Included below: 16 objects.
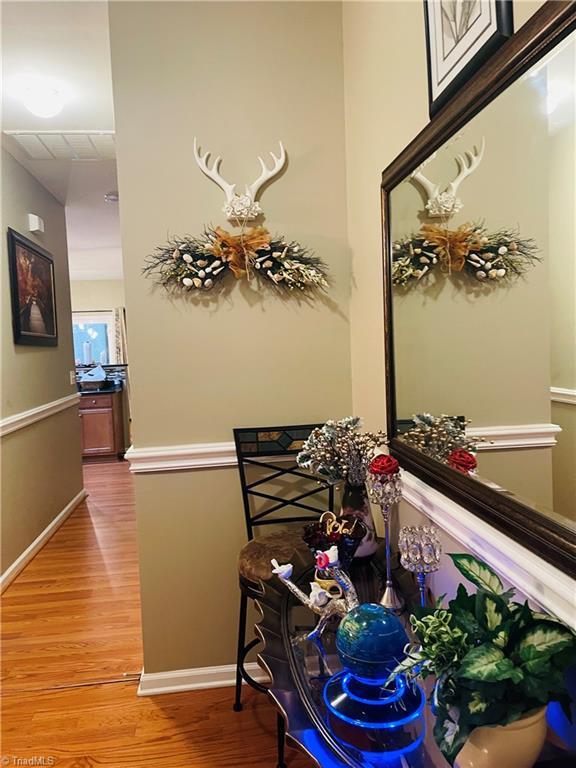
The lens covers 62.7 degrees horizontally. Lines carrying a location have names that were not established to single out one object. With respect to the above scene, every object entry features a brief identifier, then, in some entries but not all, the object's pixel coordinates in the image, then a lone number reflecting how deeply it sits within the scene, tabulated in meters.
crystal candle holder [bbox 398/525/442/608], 1.03
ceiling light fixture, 2.55
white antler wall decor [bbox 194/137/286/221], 1.92
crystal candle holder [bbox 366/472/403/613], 1.15
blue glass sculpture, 0.80
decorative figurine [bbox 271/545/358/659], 1.04
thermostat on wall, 3.61
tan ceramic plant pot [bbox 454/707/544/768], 0.62
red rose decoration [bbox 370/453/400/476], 1.18
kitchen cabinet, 6.21
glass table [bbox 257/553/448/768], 0.76
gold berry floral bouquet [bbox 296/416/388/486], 1.41
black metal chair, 1.90
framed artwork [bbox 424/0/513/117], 0.90
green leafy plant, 0.62
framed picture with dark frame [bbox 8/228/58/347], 3.25
